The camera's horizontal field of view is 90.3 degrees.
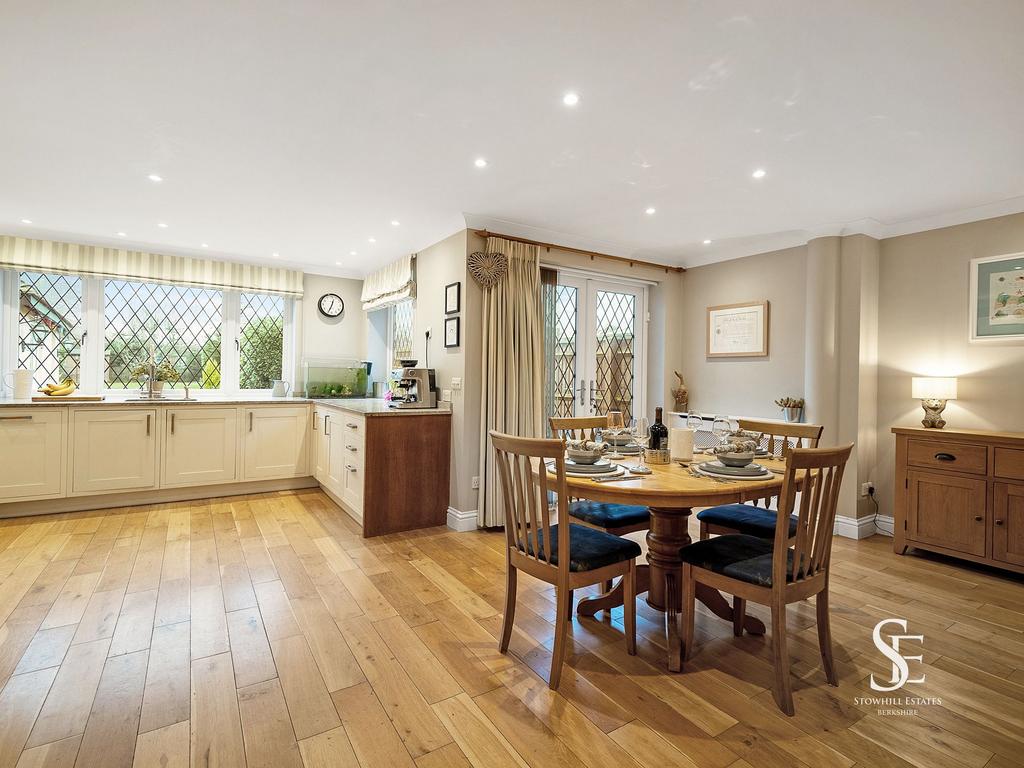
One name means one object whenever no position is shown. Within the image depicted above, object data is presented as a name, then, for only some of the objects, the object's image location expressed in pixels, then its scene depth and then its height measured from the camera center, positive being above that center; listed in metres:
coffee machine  4.11 -0.07
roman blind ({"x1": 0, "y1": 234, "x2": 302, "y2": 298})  4.36 +1.02
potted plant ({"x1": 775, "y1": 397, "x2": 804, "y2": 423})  4.16 -0.22
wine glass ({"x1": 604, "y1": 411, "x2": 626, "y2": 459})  2.65 -0.26
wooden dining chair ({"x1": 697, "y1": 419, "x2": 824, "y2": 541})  2.47 -0.69
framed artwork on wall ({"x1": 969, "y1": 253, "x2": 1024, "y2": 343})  3.37 +0.58
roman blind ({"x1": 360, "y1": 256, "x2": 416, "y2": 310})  4.68 +0.92
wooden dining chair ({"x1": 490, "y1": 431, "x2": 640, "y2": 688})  1.92 -0.69
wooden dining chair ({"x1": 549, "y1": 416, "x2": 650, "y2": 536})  2.53 -0.69
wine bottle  2.52 -0.28
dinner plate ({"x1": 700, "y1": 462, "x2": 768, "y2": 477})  2.13 -0.38
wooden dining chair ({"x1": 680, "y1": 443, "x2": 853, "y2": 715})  1.81 -0.71
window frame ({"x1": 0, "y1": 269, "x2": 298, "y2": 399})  4.46 +0.38
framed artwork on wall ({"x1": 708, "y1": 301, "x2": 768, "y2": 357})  4.57 +0.47
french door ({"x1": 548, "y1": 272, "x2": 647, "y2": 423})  4.57 +0.31
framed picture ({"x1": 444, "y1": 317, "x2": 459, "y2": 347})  4.00 +0.37
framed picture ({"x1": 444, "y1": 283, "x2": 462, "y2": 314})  3.96 +0.63
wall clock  5.77 +0.82
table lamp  3.48 -0.08
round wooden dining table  1.92 -0.60
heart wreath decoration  3.85 +0.85
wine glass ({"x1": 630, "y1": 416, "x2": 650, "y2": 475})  2.65 -0.28
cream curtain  3.91 +0.16
